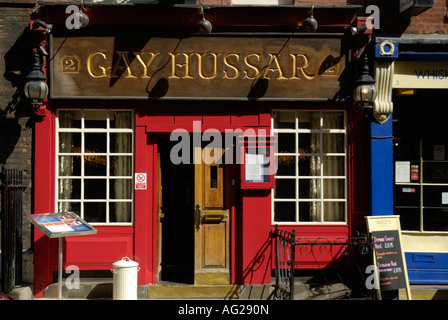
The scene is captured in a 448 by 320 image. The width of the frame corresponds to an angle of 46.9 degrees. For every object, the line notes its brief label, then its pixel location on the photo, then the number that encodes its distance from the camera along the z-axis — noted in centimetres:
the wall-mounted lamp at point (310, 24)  823
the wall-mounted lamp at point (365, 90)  825
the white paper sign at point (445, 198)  926
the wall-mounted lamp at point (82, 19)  814
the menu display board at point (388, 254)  809
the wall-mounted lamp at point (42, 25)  820
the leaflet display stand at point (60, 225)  724
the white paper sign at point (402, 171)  926
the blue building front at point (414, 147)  862
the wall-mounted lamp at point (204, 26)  816
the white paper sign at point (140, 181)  862
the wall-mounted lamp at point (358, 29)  840
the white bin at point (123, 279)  780
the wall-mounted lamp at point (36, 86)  807
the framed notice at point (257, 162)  862
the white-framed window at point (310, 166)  889
